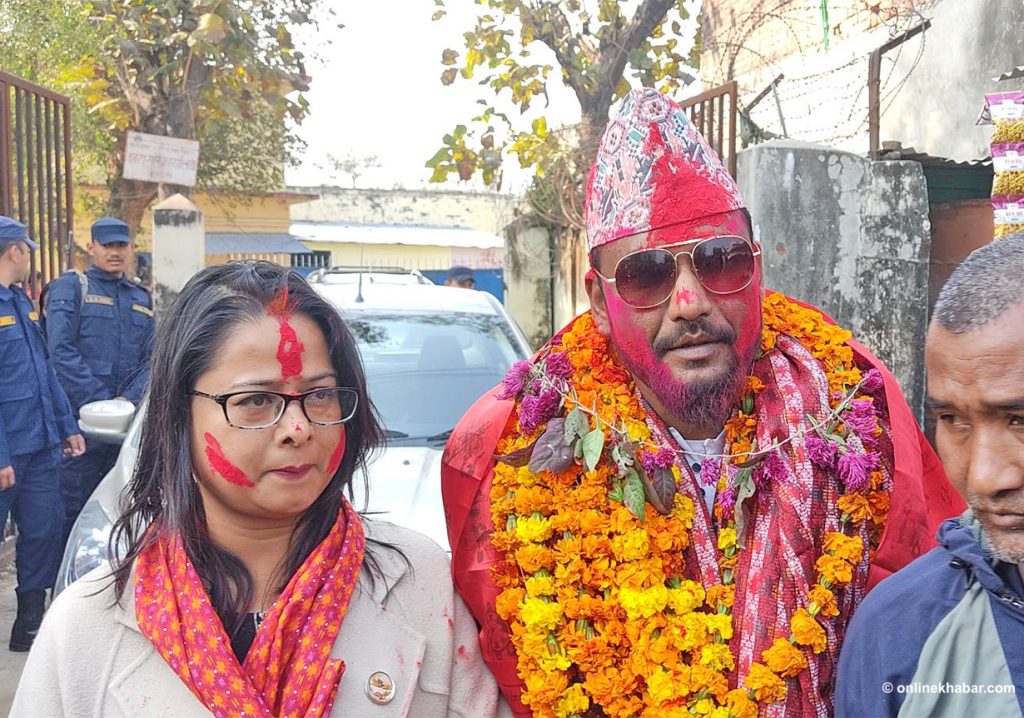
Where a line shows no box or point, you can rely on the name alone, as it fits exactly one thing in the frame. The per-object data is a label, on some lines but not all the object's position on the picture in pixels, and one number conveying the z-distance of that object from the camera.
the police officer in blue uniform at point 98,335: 6.04
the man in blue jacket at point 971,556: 1.45
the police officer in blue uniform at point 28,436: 5.16
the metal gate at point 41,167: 7.00
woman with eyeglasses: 1.69
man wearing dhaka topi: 1.96
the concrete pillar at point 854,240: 5.98
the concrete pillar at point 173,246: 9.24
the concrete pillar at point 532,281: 12.16
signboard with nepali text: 9.44
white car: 3.62
